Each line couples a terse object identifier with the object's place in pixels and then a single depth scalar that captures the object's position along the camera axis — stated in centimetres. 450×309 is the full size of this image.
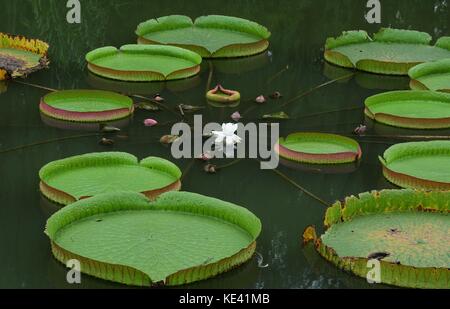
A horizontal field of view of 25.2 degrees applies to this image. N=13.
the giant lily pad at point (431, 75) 706
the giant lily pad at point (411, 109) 632
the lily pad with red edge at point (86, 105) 623
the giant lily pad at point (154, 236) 427
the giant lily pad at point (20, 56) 715
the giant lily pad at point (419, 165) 536
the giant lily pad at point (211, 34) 788
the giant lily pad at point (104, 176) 510
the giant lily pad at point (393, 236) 429
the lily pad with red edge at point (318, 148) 568
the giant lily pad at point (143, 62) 711
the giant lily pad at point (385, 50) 752
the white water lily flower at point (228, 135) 595
